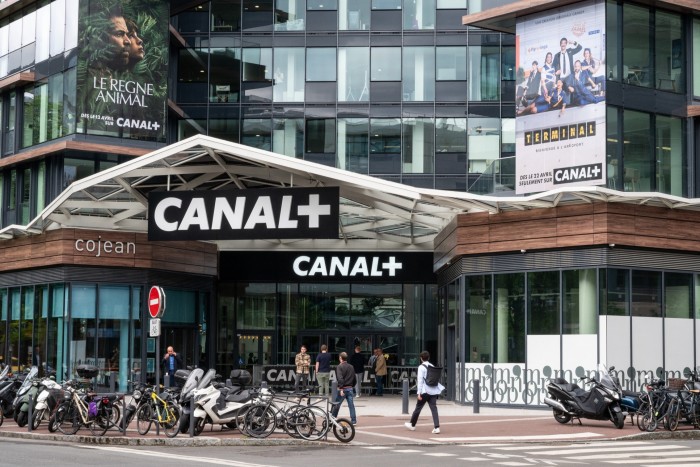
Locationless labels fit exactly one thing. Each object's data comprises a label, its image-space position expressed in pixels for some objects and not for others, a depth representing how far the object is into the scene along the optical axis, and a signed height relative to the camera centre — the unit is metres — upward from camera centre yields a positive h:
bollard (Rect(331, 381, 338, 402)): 25.83 -1.48
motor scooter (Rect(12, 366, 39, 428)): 25.31 -1.65
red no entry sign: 24.11 +0.44
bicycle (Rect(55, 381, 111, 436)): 23.30 -1.80
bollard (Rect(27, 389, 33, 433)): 24.41 -1.86
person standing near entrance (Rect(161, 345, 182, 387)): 36.69 -1.22
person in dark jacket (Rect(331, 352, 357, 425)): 24.67 -1.19
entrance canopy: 31.11 +3.61
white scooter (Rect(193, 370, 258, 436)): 22.94 -1.56
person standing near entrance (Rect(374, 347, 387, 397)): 40.50 -1.52
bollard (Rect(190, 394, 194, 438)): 22.41 -1.80
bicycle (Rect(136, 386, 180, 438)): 22.98 -1.74
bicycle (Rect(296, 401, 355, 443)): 22.05 -1.87
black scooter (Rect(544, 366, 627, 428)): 25.02 -1.58
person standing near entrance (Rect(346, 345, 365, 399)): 39.88 -1.30
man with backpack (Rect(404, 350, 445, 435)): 24.28 -1.24
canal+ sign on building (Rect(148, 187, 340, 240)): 32.06 +3.05
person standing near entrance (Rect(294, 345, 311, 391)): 37.82 -1.28
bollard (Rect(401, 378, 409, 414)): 29.59 -1.81
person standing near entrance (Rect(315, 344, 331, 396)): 35.00 -1.30
